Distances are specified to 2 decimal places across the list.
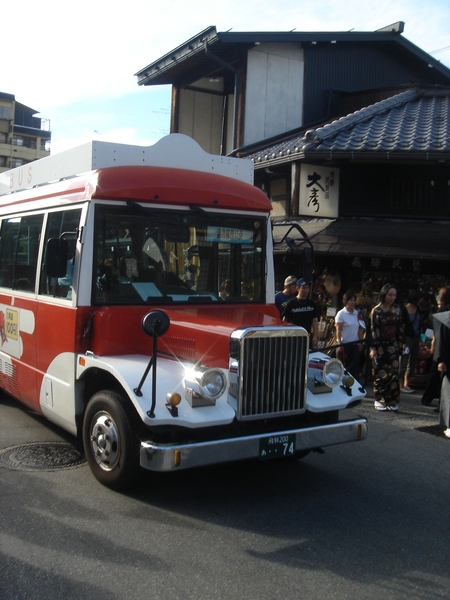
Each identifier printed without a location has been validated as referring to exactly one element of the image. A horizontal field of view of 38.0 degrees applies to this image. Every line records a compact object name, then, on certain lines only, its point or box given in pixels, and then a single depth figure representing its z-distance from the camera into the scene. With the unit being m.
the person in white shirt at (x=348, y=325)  10.13
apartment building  76.94
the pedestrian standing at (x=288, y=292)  9.52
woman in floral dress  9.16
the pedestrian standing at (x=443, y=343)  7.69
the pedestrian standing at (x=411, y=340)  10.76
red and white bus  4.89
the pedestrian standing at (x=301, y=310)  8.67
